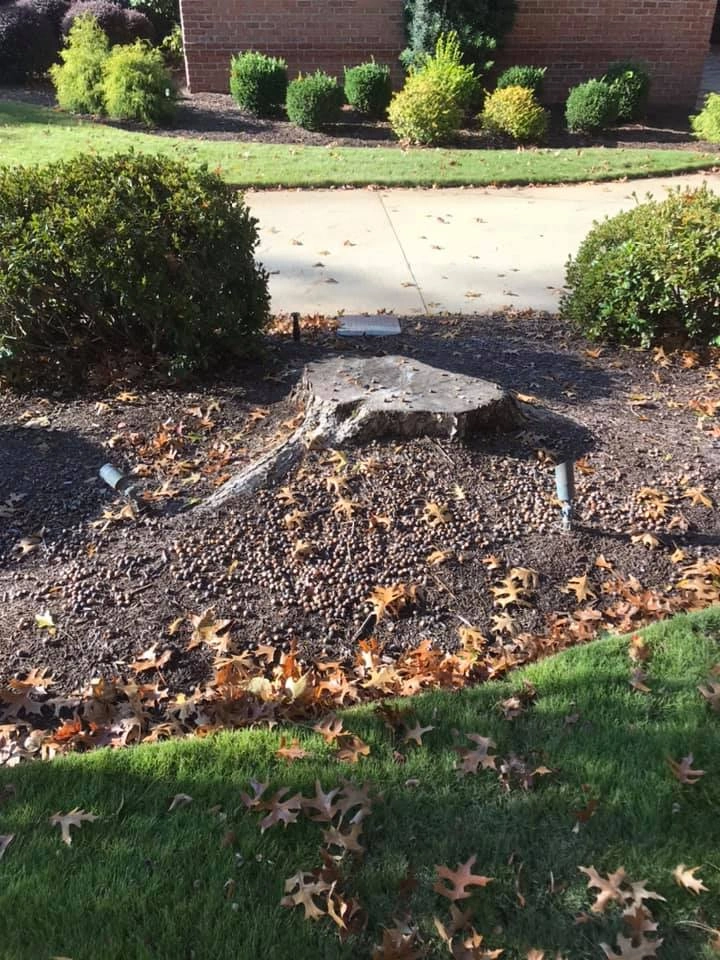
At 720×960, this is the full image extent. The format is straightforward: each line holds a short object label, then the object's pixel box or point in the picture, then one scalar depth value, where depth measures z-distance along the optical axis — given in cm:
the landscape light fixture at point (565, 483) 382
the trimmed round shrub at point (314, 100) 1309
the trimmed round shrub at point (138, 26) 1694
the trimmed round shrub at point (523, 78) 1391
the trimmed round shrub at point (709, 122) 1299
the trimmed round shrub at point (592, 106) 1340
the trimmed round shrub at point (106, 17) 1650
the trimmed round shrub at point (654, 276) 554
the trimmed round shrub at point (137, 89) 1302
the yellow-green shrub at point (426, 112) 1255
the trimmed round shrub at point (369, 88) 1373
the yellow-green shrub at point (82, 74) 1359
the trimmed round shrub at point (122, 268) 471
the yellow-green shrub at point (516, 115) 1278
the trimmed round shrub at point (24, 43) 1609
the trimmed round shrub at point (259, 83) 1364
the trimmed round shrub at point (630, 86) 1398
